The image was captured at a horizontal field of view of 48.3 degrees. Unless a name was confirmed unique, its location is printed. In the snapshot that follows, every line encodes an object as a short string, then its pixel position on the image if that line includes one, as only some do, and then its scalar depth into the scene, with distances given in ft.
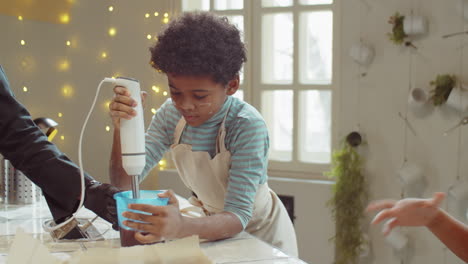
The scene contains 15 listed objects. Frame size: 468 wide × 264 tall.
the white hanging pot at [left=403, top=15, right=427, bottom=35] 7.34
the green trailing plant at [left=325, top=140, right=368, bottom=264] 7.99
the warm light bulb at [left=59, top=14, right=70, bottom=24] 8.97
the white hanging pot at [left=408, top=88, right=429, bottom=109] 7.52
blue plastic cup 3.30
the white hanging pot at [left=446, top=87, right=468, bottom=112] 7.07
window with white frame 8.52
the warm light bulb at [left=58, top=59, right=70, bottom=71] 8.98
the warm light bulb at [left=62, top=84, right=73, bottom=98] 9.09
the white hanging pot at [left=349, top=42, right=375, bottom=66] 7.81
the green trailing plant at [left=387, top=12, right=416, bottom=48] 7.57
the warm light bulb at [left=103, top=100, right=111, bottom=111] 9.33
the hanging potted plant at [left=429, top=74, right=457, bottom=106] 7.30
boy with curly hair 3.59
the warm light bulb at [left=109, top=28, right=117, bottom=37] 9.32
